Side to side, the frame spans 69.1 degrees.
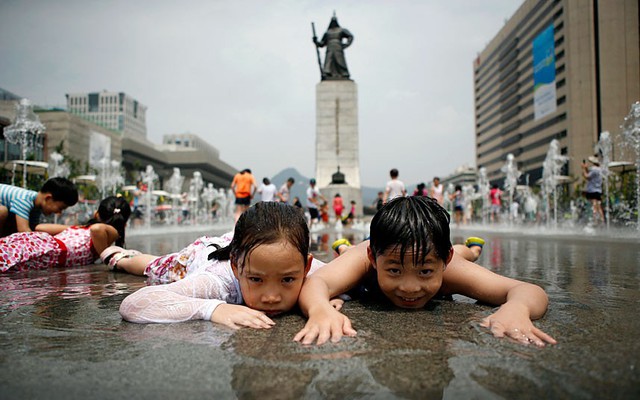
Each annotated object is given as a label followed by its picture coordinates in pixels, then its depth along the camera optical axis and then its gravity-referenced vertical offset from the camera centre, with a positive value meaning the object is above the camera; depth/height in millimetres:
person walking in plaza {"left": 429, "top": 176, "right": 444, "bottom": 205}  13276 +636
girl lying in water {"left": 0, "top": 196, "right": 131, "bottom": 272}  3660 -244
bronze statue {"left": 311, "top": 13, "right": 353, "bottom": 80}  23469 +8131
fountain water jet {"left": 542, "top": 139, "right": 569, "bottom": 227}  18003 +1841
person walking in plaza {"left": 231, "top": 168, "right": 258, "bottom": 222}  11289 +582
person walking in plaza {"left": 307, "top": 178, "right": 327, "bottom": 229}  14312 +365
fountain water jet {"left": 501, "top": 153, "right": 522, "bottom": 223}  20125 +1519
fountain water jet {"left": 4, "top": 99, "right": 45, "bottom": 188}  13782 +3121
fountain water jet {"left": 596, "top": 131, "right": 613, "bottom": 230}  12578 +1625
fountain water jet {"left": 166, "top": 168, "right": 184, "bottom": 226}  27047 +180
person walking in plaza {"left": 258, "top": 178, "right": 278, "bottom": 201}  12547 +593
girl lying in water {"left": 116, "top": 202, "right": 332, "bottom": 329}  1755 -288
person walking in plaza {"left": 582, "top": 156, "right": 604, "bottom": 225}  10031 +637
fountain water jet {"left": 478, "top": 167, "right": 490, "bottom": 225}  21219 +1214
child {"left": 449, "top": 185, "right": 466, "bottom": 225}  15445 +315
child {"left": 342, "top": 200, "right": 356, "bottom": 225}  17638 -302
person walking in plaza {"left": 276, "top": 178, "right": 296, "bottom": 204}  13990 +663
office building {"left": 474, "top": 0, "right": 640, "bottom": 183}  47406 +16625
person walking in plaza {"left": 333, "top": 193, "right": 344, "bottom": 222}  17203 +177
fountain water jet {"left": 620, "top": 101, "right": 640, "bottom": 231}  8883 +1658
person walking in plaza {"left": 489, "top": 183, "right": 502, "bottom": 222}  18625 +497
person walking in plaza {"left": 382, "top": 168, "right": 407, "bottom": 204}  11806 +678
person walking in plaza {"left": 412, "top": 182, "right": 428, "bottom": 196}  12570 +638
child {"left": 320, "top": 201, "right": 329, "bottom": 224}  16312 -49
